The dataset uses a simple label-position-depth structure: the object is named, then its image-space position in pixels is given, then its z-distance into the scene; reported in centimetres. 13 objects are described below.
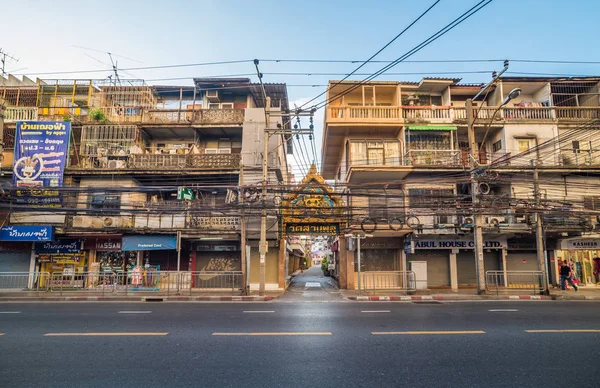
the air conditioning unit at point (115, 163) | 2412
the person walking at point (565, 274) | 2108
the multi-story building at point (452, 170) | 2314
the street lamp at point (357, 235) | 1847
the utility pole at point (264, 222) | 1854
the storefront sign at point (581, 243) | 2348
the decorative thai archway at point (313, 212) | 2162
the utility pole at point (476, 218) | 1845
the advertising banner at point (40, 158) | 2294
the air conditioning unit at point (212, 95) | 2670
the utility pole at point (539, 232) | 1875
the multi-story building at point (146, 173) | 2312
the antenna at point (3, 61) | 2603
